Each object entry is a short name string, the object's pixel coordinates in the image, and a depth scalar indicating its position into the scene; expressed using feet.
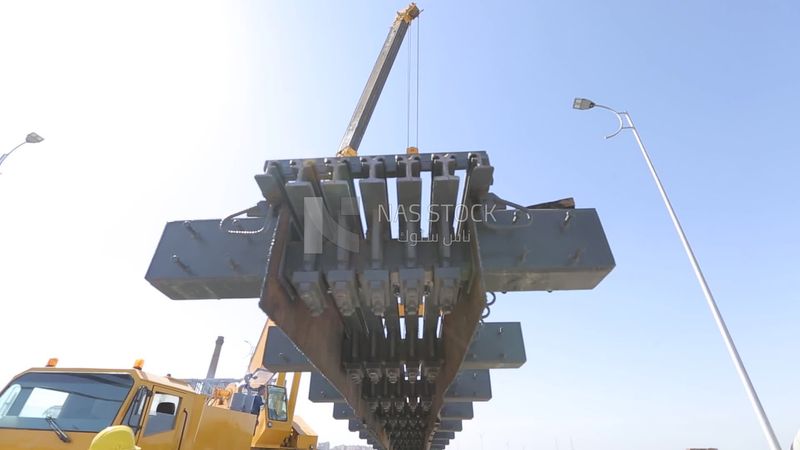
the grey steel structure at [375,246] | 11.86
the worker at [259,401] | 27.28
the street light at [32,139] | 38.14
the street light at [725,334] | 19.49
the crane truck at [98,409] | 14.90
